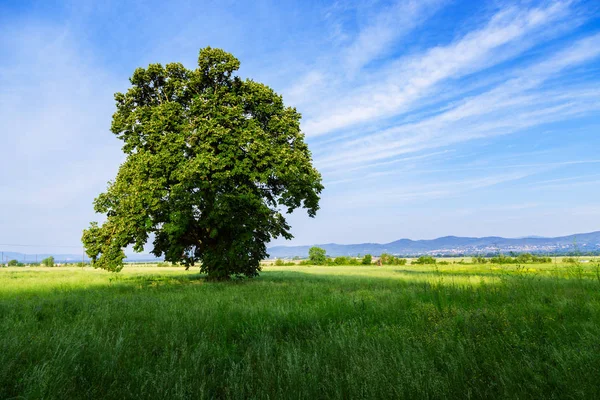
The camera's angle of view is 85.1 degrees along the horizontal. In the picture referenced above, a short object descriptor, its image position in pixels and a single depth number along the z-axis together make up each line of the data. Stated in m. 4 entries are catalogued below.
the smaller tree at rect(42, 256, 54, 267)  126.07
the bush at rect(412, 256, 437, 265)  80.10
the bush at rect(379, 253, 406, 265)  90.38
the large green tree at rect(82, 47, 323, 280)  20.38
